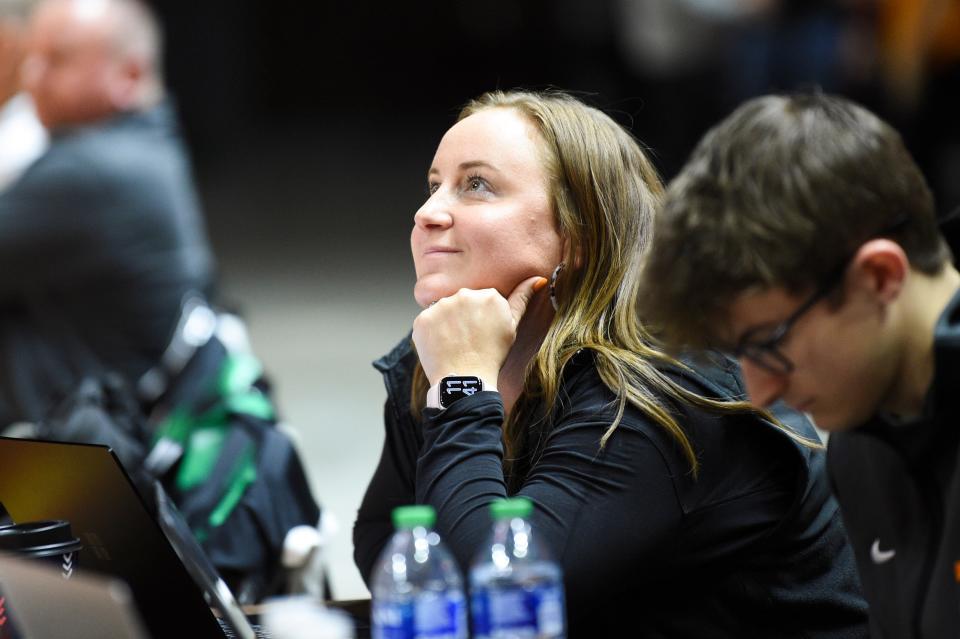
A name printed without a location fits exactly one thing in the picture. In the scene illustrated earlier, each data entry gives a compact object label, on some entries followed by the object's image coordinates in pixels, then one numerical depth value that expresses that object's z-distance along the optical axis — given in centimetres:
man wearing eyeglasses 439
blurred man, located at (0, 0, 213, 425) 571
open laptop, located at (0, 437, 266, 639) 450
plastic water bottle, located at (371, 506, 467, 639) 435
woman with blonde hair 462
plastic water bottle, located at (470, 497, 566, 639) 435
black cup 449
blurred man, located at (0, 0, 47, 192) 584
